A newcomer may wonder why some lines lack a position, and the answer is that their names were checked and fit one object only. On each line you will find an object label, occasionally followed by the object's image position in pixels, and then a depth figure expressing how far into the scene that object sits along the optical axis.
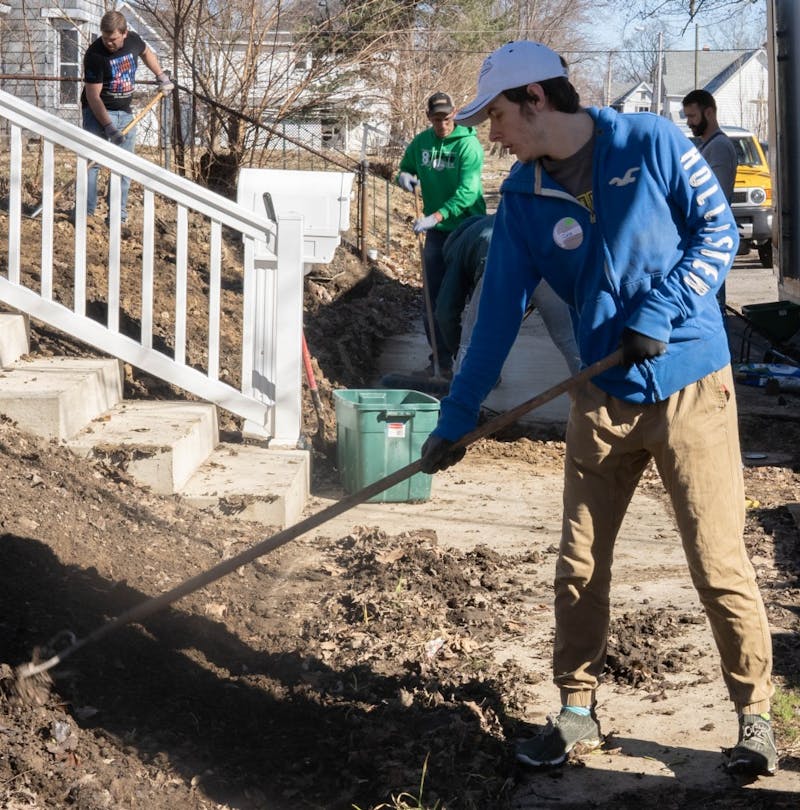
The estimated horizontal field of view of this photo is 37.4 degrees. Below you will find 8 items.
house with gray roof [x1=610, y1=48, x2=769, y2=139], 67.19
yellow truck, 19.91
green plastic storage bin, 6.48
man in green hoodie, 8.70
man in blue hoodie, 3.20
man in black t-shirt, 9.75
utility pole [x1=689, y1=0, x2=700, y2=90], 38.42
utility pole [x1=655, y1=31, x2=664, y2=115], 33.66
